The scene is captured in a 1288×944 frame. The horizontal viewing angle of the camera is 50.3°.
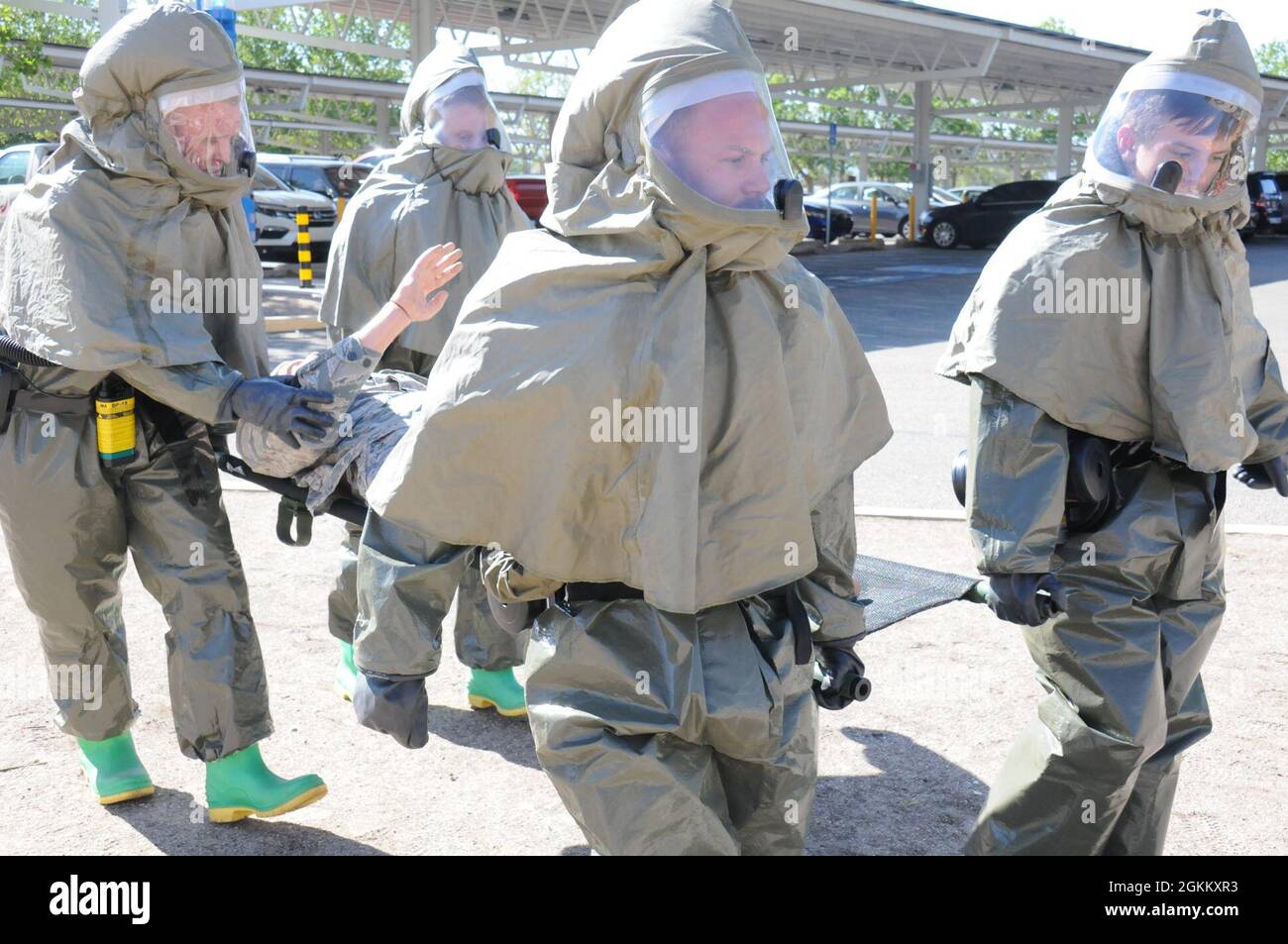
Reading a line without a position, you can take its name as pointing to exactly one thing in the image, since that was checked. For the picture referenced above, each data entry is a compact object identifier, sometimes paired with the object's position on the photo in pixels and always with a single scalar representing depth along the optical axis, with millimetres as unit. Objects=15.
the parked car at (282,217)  20250
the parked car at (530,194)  19000
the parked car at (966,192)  35156
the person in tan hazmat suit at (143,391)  3406
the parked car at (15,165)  16203
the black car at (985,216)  27109
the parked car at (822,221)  29312
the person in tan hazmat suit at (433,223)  4652
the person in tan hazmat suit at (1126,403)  2990
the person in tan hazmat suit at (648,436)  2381
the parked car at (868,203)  31484
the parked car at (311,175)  22391
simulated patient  3314
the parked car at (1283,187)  30480
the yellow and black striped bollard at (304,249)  15438
